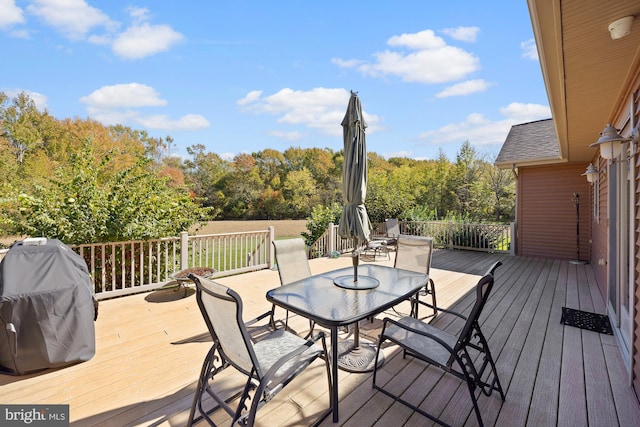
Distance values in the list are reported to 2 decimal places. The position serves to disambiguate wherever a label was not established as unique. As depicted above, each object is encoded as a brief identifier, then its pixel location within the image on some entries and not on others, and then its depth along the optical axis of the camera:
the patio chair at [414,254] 3.76
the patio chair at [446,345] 1.86
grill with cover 2.38
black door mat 3.43
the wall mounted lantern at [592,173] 5.49
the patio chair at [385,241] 7.86
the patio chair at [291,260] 3.44
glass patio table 2.03
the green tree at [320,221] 9.90
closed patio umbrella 3.21
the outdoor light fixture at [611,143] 2.82
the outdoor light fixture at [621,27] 1.93
